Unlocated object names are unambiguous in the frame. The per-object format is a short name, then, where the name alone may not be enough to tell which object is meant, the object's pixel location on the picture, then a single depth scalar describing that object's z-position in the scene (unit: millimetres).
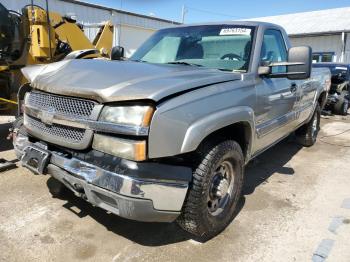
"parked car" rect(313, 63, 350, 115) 10586
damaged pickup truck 2410
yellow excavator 5785
